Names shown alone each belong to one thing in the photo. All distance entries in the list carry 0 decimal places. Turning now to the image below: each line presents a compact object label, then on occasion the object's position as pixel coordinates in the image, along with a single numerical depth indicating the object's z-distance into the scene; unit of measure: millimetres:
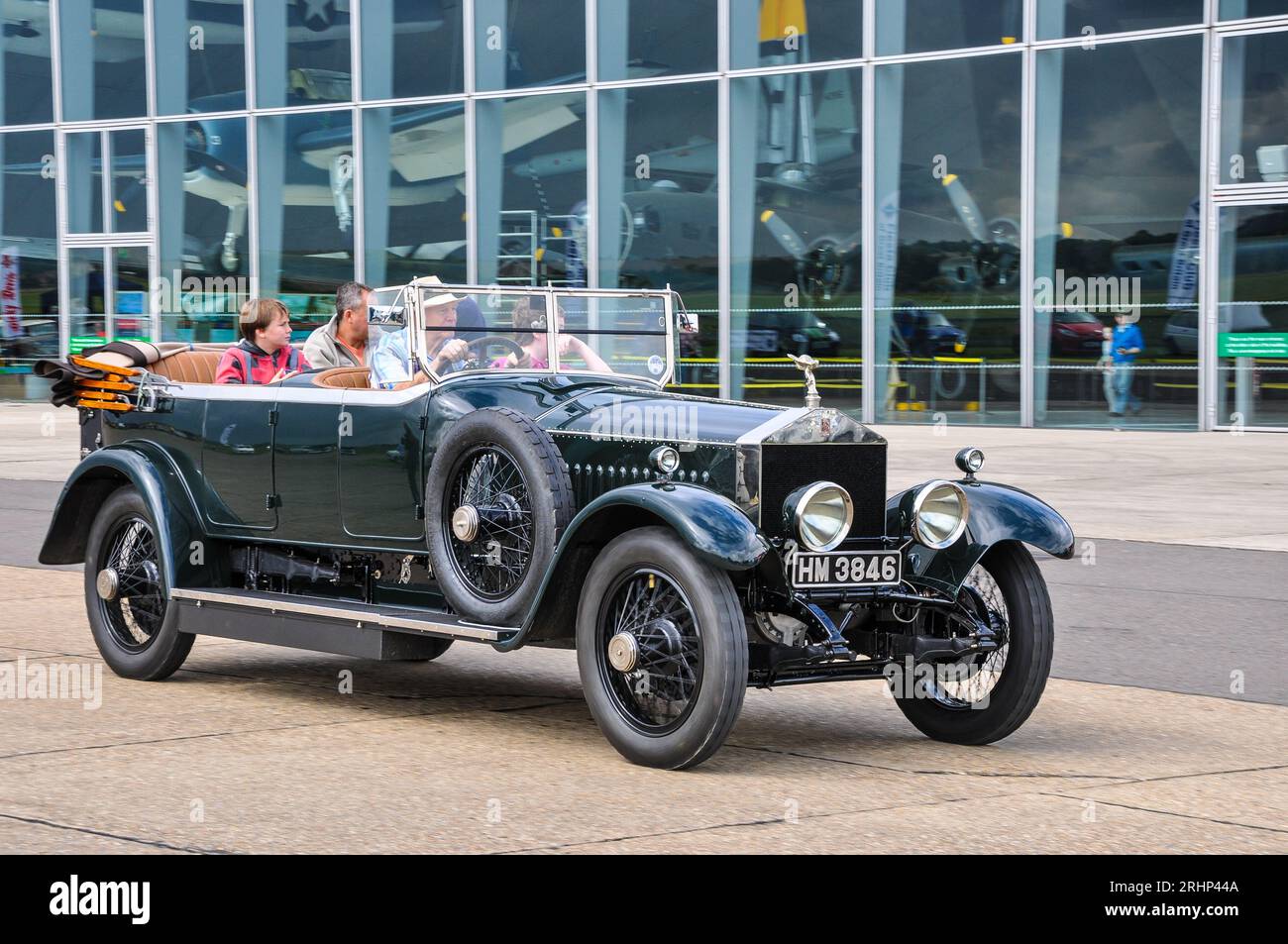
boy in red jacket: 7801
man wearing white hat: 6734
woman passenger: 6956
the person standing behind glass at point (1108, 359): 20875
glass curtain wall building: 20516
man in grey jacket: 7754
